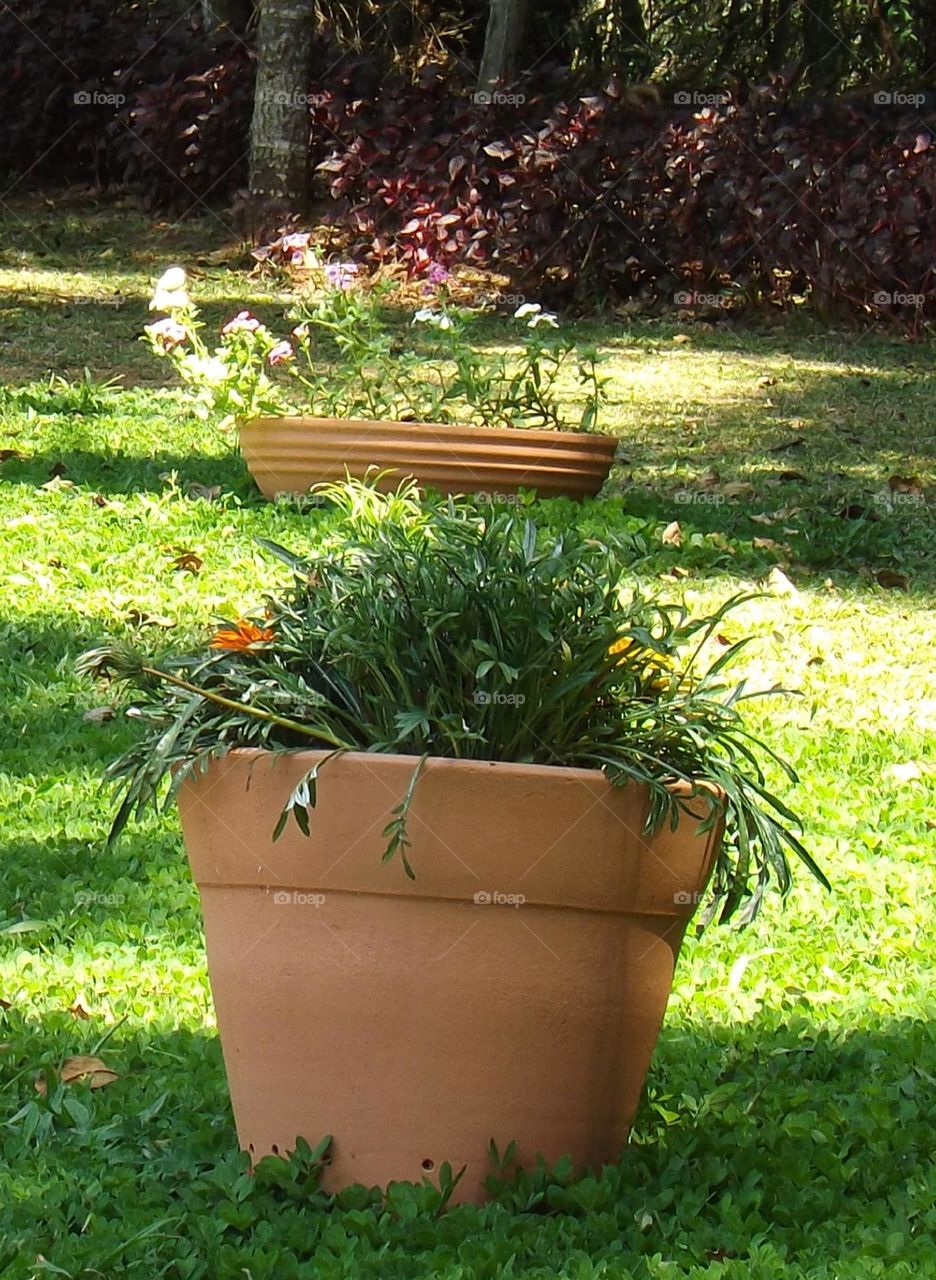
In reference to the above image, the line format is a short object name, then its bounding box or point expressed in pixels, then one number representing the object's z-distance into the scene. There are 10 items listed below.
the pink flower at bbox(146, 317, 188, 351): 14.11
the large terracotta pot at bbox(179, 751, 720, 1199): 4.67
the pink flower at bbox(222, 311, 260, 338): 14.16
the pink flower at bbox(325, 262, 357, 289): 14.37
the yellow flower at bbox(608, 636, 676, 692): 5.00
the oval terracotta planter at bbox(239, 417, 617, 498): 13.34
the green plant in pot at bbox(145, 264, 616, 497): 13.38
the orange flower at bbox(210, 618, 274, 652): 5.16
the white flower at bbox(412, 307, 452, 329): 14.09
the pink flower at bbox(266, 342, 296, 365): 13.87
